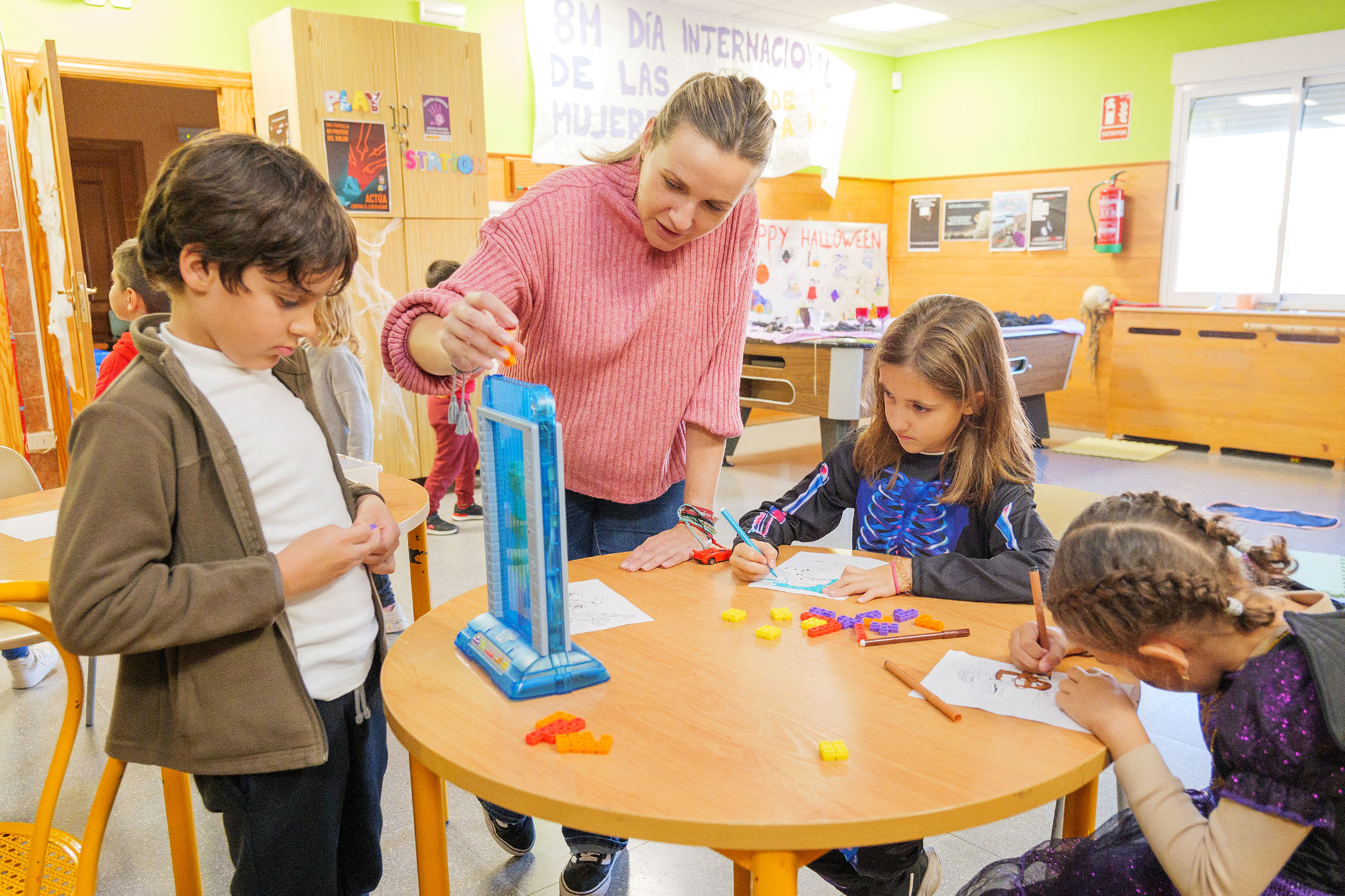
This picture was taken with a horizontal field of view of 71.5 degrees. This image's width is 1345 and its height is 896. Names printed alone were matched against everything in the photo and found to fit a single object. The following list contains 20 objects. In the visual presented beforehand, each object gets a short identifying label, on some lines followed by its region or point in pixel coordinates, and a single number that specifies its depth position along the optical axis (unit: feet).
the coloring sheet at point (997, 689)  3.14
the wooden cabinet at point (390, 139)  13.09
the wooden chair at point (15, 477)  7.01
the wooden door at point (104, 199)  20.03
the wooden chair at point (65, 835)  3.69
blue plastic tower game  3.00
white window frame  17.15
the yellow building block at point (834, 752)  2.79
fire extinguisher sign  19.67
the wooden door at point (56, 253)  11.59
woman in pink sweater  4.10
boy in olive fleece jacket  2.79
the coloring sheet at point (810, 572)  4.38
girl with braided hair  2.72
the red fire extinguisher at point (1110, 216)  19.56
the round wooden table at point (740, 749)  2.53
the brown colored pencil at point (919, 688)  3.06
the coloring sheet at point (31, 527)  5.22
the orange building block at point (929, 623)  3.87
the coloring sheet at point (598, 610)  3.86
